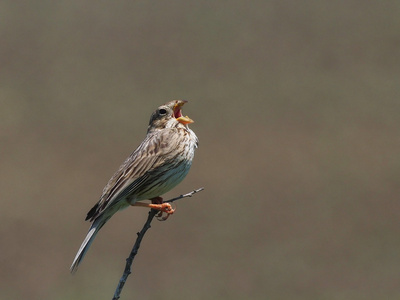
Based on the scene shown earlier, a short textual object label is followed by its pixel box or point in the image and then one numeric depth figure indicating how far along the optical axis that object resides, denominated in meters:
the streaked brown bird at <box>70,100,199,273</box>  9.05
